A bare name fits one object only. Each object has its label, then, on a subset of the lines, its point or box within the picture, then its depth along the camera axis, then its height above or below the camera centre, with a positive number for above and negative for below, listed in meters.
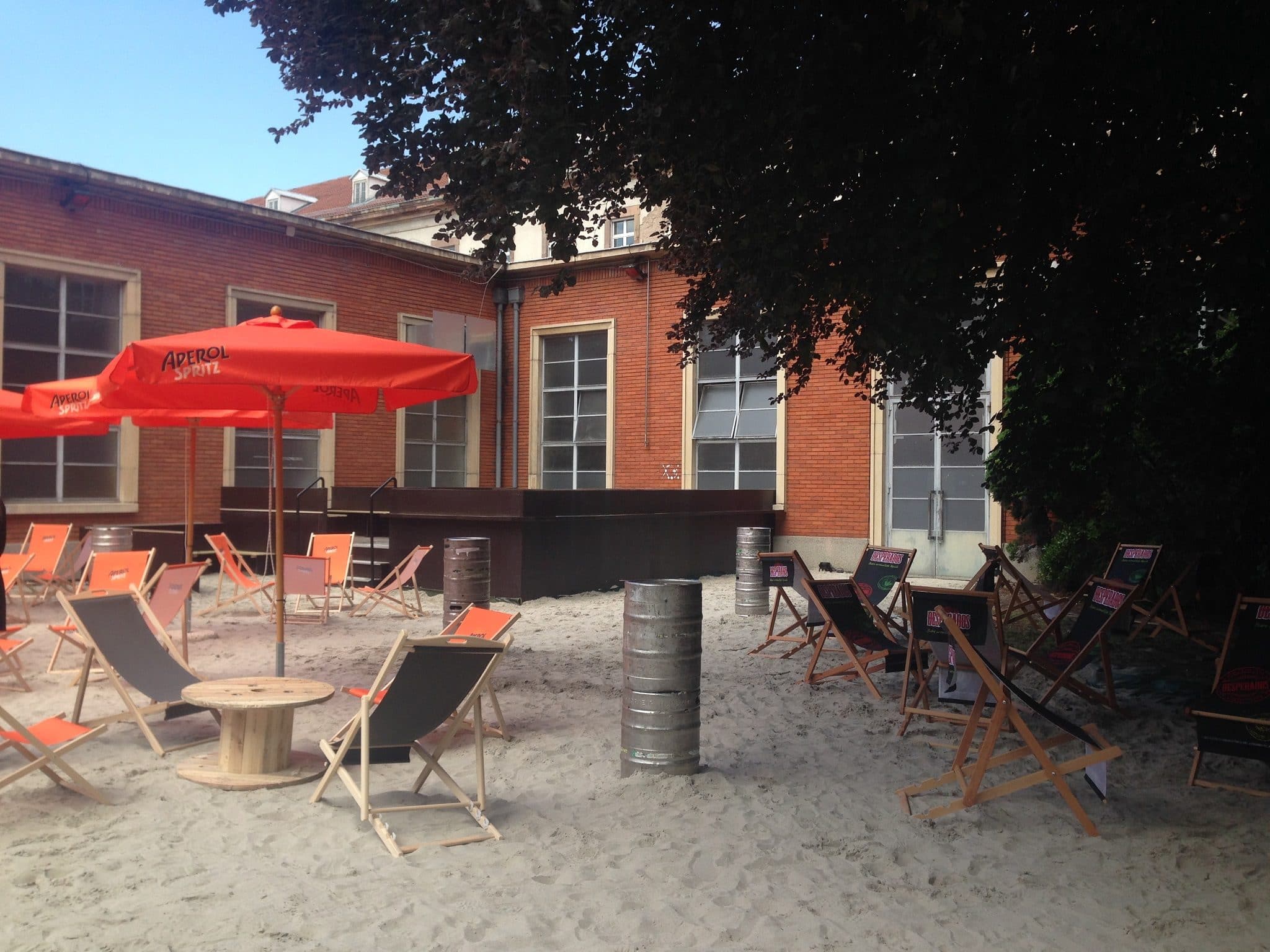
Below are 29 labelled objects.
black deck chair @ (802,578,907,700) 6.52 -0.88
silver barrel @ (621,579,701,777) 4.85 -0.85
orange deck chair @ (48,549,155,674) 7.81 -0.66
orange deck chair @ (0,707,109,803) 4.21 -1.08
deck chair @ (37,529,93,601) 10.23 -0.93
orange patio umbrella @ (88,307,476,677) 5.52 +0.64
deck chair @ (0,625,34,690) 6.35 -1.07
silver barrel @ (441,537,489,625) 7.73 -0.63
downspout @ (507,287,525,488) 19.27 +1.82
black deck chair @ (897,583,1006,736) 5.58 -0.78
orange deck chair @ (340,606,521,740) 5.41 -0.72
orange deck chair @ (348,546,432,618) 9.96 -1.01
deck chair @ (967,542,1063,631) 7.66 -0.80
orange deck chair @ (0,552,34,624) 8.95 -0.74
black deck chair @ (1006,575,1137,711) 5.70 -0.85
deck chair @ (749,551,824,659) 7.72 -0.71
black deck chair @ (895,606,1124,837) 4.09 -1.01
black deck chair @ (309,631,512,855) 4.20 -0.91
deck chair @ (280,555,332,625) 9.17 -0.80
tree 4.41 +1.65
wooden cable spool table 4.63 -1.15
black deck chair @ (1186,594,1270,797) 4.58 -0.92
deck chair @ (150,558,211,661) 6.56 -0.69
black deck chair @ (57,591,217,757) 5.17 -0.90
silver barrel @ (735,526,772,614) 10.48 -0.89
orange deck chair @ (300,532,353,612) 10.13 -0.67
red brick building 13.43 +1.65
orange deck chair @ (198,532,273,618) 9.90 -0.91
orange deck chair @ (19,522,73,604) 10.08 -0.66
